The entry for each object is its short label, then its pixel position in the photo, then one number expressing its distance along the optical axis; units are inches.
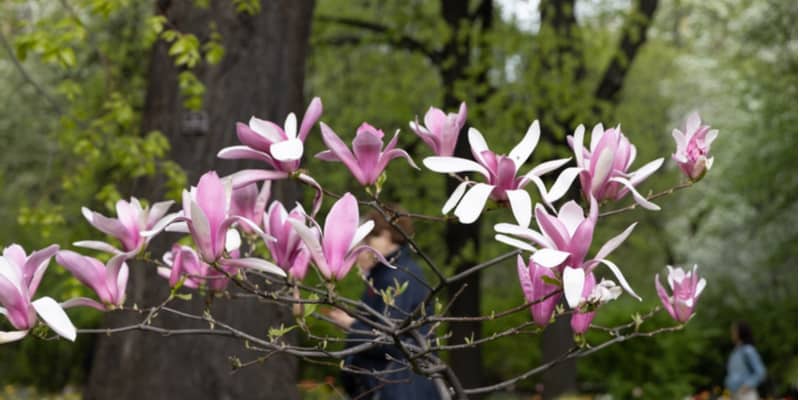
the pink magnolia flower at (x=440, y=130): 180.9
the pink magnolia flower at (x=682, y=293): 200.5
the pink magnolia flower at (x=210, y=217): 167.5
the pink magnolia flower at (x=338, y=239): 168.7
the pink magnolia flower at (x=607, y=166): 178.4
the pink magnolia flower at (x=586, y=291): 161.2
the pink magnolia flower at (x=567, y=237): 161.0
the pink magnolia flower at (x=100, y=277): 182.2
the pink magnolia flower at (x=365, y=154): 176.4
